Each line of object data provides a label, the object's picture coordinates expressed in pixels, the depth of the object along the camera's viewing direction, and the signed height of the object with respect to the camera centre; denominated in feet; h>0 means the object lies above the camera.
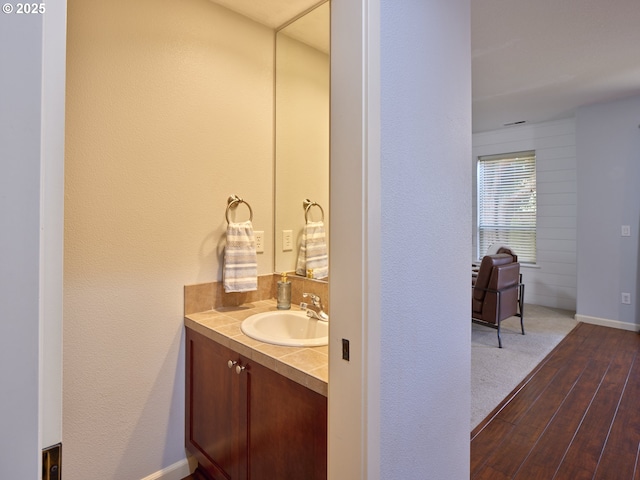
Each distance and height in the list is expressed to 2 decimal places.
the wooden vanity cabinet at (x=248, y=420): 3.73 -2.17
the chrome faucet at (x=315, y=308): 5.69 -1.07
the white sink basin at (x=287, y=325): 5.63 -1.30
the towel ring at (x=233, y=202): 6.31 +0.76
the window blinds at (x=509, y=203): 17.15 +2.10
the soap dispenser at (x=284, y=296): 6.30 -0.90
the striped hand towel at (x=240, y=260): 6.00 -0.26
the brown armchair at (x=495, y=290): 11.32 -1.48
